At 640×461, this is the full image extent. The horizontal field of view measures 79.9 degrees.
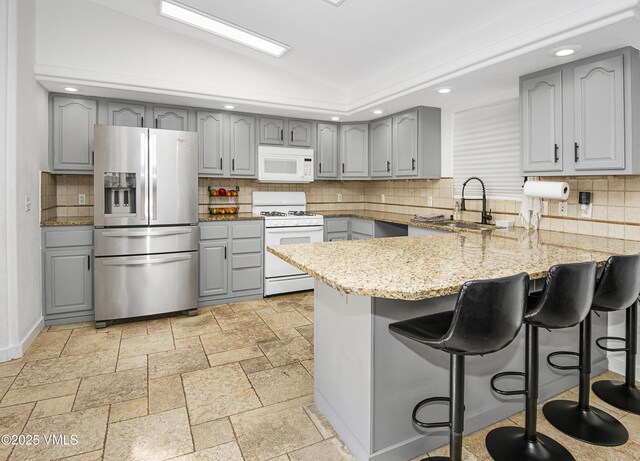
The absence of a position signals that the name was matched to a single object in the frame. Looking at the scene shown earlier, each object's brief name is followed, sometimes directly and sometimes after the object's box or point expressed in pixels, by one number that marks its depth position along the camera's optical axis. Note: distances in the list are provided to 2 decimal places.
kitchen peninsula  1.64
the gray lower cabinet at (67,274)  3.54
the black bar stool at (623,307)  1.90
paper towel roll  2.98
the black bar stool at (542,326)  1.63
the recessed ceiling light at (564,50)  2.51
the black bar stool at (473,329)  1.35
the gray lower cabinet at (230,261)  4.21
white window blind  3.73
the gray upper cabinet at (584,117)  2.48
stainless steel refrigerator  3.56
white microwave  4.73
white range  4.55
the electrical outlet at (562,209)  3.19
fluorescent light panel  3.47
